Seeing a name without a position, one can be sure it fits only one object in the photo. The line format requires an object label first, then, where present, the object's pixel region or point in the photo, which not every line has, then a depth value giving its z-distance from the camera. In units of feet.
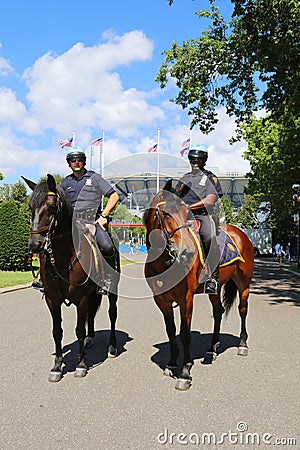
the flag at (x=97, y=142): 90.97
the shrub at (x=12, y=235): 68.74
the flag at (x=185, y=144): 74.19
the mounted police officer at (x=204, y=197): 21.49
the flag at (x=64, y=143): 96.60
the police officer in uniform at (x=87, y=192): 22.13
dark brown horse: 18.63
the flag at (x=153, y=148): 65.31
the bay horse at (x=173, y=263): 19.01
